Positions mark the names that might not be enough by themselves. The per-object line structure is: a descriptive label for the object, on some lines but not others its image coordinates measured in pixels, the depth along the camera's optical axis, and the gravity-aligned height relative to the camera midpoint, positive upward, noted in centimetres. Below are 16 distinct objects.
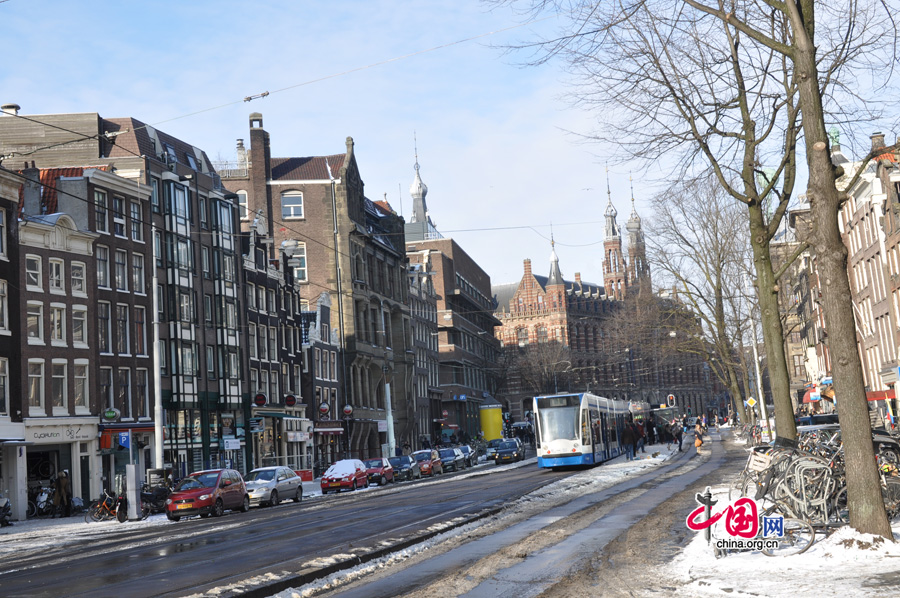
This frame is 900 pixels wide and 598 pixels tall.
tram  4319 +8
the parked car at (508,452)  6544 -100
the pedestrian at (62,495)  3869 -86
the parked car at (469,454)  6575 -96
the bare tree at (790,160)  1182 +395
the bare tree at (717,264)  4112 +630
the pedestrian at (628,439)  4884 -59
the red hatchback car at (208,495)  3170 -107
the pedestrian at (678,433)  5889 -58
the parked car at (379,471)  5062 -118
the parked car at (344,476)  4603 -119
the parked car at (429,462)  5627 -103
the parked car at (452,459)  6159 -108
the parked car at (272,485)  3756 -110
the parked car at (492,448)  6770 -70
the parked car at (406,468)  5397 -121
